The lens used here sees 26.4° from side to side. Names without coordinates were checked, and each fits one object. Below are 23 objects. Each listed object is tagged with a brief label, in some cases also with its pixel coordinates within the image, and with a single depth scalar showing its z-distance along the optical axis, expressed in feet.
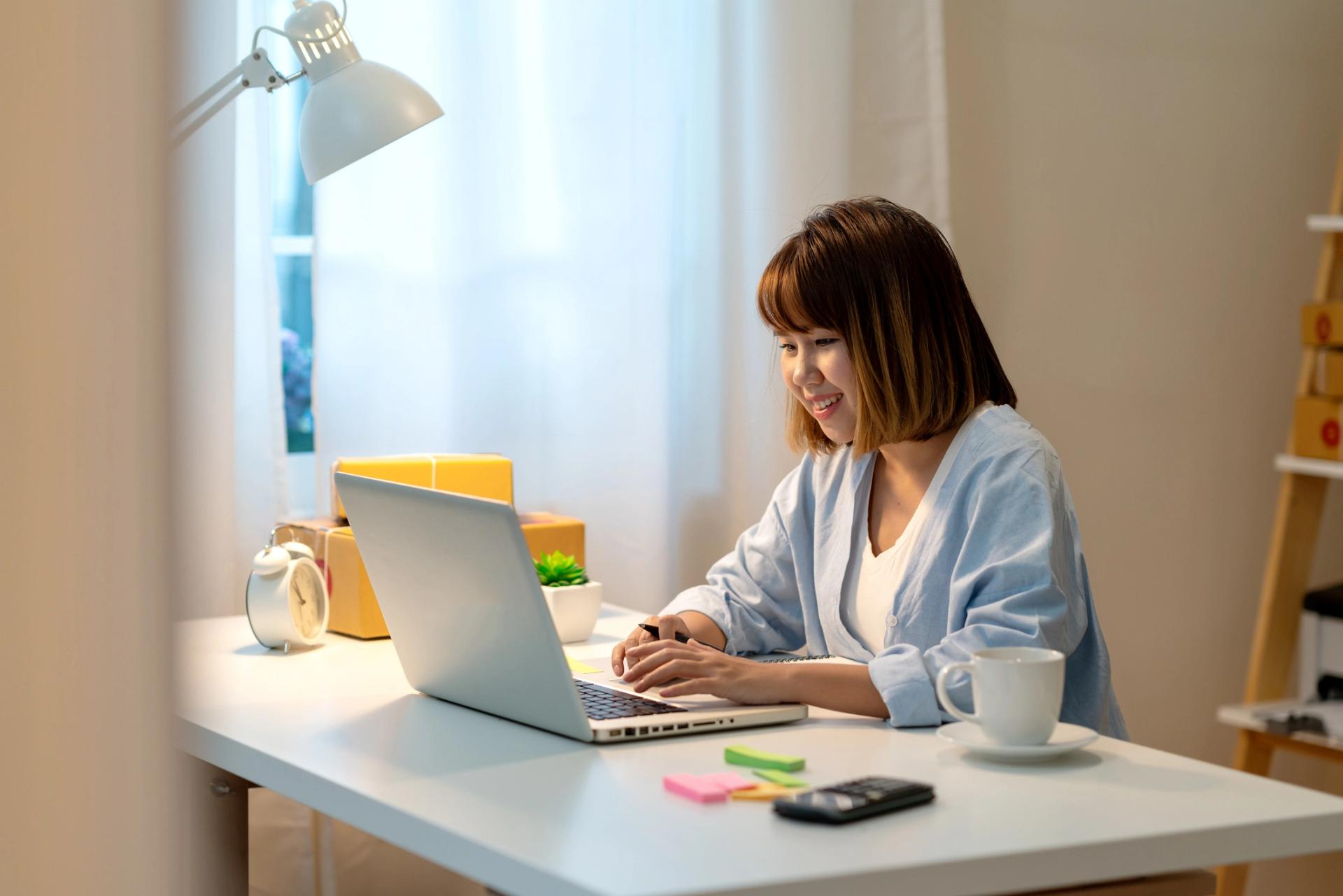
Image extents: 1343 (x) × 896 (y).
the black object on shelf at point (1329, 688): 15.03
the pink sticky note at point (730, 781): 8.24
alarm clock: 10.33
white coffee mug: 8.55
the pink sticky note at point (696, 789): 8.15
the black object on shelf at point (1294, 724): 14.34
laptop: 8.71
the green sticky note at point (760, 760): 8.47
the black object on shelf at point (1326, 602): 14.86
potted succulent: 10.67
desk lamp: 9.98
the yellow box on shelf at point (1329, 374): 14.35
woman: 9.27
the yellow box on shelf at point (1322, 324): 14.27
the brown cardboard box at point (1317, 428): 14.47
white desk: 7.65
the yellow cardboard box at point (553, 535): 11.38
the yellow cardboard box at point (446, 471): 11.07
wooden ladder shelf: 15.02
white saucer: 8.55
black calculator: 7.92
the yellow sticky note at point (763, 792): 8.17
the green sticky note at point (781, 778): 8.30
